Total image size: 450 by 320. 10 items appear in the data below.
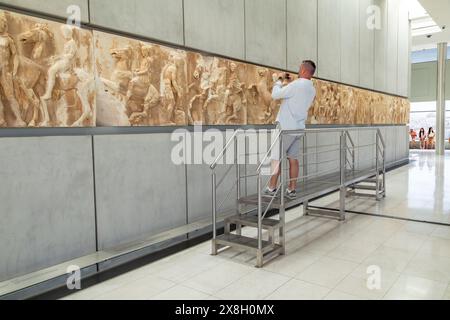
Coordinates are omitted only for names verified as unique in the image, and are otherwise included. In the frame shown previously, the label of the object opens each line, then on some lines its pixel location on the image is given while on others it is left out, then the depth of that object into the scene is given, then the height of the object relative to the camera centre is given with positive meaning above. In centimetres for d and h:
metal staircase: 373 -77
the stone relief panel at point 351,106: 736 +68
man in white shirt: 454 +30
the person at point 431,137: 1748 -20
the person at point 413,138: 1831 -23
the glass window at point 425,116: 1656 +80
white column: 1540 +132
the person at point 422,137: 1775 -18
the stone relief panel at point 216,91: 445 +58
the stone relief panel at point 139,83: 352 +56
